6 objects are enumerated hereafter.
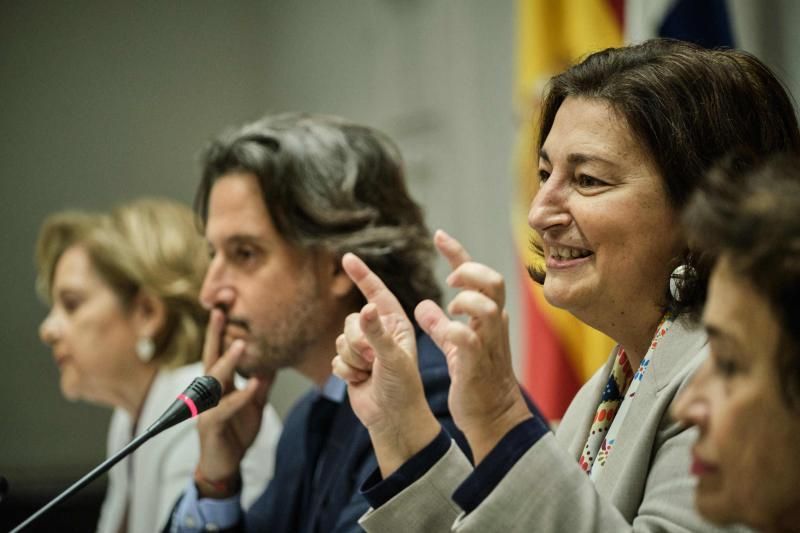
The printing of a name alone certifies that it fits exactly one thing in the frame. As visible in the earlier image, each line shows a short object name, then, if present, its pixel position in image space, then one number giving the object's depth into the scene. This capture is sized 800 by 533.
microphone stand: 2.27
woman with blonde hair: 3.12
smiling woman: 2.09
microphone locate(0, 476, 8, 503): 2.35
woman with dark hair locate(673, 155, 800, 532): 1.94
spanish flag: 3.02
